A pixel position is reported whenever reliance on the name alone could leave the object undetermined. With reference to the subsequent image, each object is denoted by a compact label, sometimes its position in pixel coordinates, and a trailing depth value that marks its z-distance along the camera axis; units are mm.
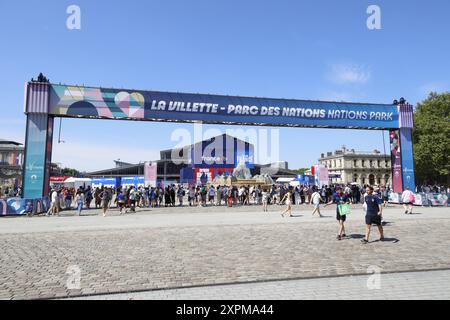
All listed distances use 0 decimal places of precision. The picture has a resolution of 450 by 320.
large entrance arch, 20734
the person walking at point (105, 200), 18594
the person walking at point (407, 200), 18177
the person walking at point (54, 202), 18881
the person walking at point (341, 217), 10228
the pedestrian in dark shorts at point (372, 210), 9867
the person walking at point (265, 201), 20672
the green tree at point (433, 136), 45781
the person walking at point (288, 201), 17234
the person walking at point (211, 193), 25886
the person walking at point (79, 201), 19298
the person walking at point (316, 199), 16766
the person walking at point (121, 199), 20141
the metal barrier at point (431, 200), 25000
